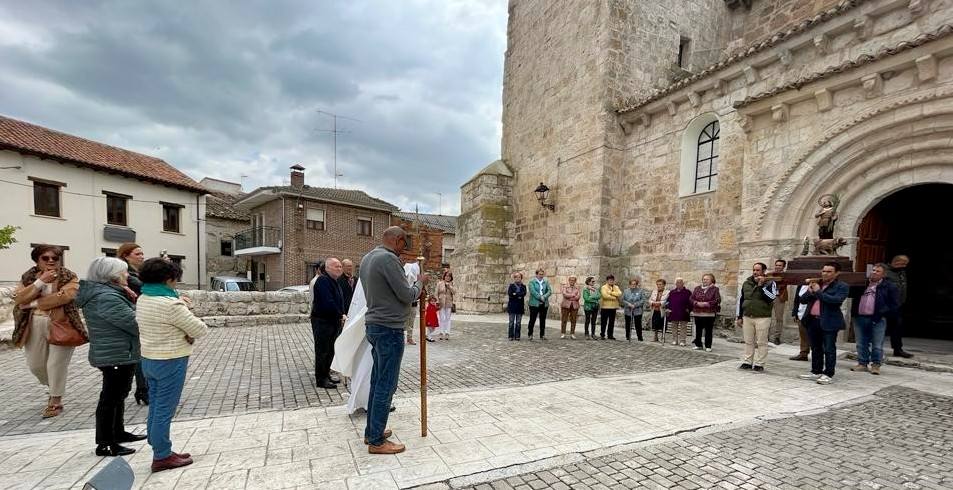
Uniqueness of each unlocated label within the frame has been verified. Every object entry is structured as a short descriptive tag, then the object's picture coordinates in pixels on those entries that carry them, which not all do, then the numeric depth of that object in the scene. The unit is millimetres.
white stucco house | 15391
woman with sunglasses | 3750
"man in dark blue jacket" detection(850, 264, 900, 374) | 5598
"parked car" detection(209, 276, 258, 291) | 15969
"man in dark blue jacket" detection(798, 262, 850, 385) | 5262
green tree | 10852
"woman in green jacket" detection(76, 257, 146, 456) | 2947
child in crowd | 8147
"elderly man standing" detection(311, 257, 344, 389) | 4879
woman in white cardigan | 2721
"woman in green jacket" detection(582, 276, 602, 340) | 9188
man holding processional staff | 3055
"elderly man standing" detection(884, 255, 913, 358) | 6402
